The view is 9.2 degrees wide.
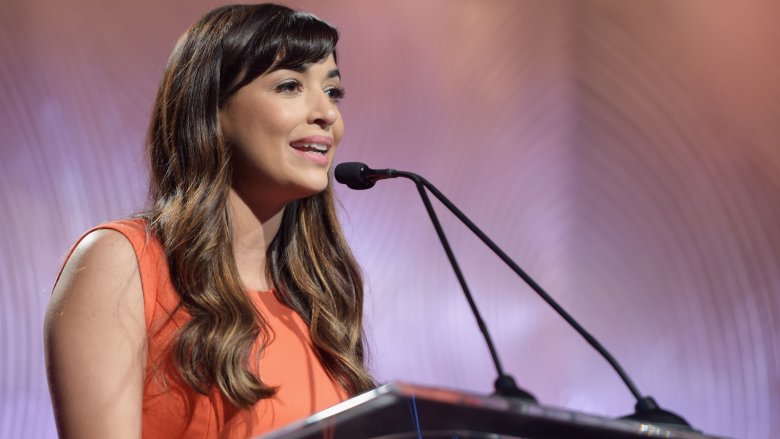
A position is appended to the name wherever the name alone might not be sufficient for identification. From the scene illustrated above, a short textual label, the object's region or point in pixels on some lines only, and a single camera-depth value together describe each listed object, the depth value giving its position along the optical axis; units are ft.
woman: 16.76
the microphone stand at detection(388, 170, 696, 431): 16.04
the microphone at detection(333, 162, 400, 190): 16.88
